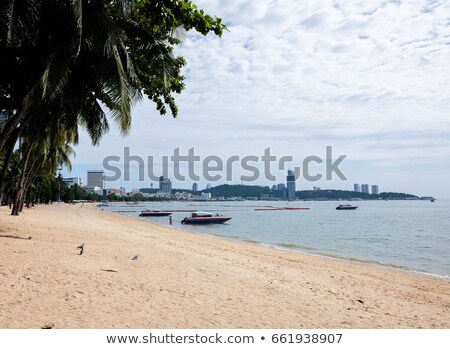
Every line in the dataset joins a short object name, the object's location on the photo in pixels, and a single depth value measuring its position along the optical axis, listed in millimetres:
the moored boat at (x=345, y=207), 107712
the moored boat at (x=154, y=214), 67562
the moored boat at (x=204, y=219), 46719
